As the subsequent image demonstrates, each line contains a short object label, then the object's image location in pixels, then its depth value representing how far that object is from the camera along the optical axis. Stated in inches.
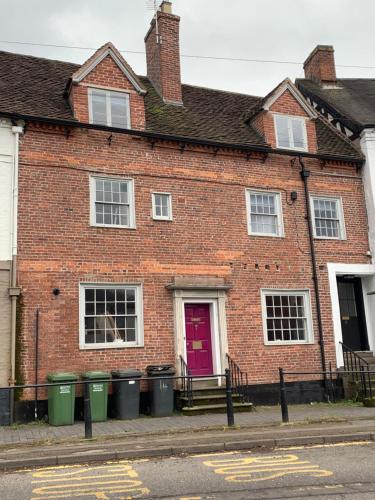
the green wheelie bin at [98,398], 470.9
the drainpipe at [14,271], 471.8
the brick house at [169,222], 519.2
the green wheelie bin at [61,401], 454.0
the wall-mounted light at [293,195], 636.1
